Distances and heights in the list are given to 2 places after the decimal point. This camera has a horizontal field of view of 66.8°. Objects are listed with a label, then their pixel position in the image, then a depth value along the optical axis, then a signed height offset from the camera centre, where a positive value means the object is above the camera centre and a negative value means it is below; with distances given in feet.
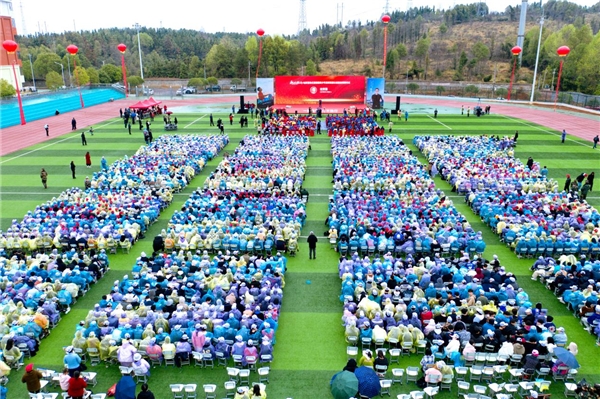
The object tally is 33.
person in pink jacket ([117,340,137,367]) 38.91 -23.09
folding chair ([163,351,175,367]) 40.04 -24.14
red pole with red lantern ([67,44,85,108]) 154.29 +8.71
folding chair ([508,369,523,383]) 37.42 -24.05
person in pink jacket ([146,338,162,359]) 39.83 -23.19
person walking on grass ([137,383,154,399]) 33.73 -22.85
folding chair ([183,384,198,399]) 35.76 -24.10
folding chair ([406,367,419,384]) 37.81 -24.03
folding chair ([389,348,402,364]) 40.60 -24.34
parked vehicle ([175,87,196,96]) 258.08 -8.43
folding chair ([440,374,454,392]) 36.96 -24.17
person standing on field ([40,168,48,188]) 89.04 -19.18
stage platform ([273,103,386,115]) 175.63 -12.09
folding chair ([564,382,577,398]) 36.55 -24.50
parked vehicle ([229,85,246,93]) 279.49 -7.69
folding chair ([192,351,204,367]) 39.58 -24.05
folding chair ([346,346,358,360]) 40.70 -23.75
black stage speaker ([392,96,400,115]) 171.65 -11.82
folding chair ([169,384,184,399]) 35.76 -23.83
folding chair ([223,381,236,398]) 36.52 -25.01
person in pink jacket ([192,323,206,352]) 40.01 -22.42
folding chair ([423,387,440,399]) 35.70 -23.92
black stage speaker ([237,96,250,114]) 175.15 -12.60
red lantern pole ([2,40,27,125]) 127.44 +8.04
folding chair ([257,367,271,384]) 37.88 -24.32
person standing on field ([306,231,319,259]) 60.33 -21.85
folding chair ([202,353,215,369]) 39.82 -24.72
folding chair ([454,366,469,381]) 38.00 -24.16
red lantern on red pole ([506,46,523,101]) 179.30 +9.87
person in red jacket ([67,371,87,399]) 35.14 -23.21
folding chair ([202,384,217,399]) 35.78 -23.84
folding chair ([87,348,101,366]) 40.42 -24.23
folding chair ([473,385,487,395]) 35.34 -23.56
